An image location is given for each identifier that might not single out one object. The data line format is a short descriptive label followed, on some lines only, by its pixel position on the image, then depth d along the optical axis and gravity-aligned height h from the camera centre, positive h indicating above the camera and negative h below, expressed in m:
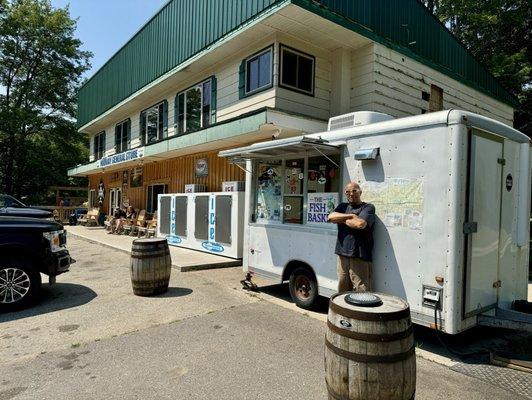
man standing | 4.70 -0.54
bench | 20.62 -1.34
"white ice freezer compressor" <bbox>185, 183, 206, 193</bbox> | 11.98 +0.22
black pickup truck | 5.80 -1.08
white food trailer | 4.10 -0.09
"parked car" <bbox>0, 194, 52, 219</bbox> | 11.41 -0.59
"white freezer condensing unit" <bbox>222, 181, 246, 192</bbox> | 9.87 +0.26
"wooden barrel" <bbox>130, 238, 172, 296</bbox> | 6.57 -1.26
